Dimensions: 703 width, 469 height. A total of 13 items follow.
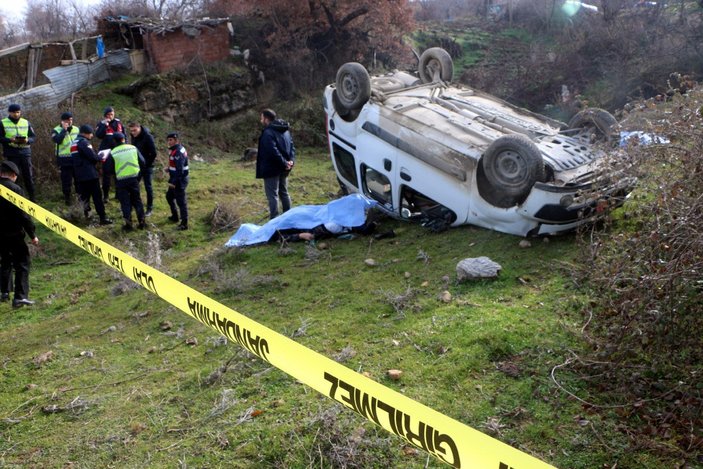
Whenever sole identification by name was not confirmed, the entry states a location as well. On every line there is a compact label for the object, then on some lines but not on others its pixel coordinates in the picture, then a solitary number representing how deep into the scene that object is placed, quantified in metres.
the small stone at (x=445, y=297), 5.54
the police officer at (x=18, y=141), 9.54
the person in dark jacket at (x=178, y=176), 9.43
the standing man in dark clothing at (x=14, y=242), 6.86
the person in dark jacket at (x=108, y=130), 9.74
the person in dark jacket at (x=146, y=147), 9.92
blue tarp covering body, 8.12
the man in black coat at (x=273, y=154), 8.56
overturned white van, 6.21
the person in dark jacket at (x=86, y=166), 9.44
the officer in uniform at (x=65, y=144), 9.63
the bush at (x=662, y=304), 3.49
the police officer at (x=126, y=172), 9.23
